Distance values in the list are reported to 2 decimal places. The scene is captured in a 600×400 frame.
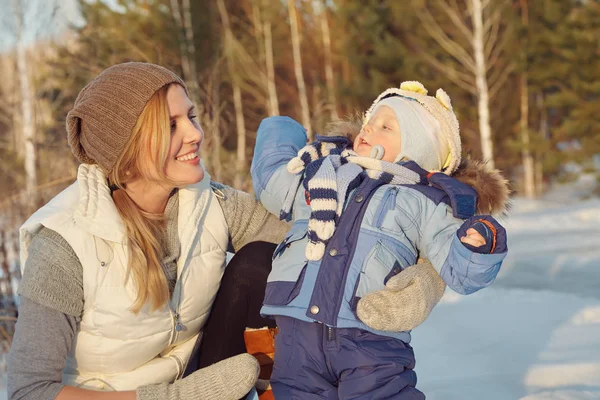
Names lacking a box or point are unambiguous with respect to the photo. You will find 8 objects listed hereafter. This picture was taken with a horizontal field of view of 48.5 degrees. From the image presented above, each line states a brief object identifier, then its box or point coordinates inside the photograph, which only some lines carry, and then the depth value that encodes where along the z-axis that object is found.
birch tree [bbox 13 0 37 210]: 11.90
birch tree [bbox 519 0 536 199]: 13.86
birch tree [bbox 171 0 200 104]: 16.55
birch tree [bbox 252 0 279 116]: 16.58
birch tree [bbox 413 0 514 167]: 12.01
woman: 1.62
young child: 1.73
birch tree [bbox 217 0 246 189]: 16.11
